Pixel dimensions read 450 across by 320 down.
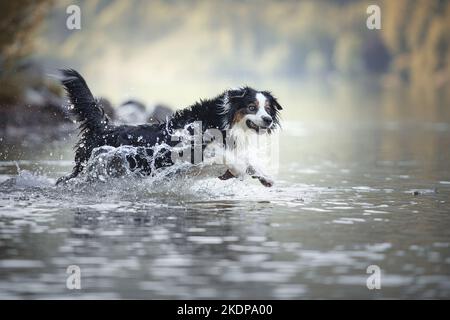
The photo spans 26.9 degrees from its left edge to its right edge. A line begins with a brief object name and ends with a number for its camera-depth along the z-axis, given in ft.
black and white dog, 35.32
